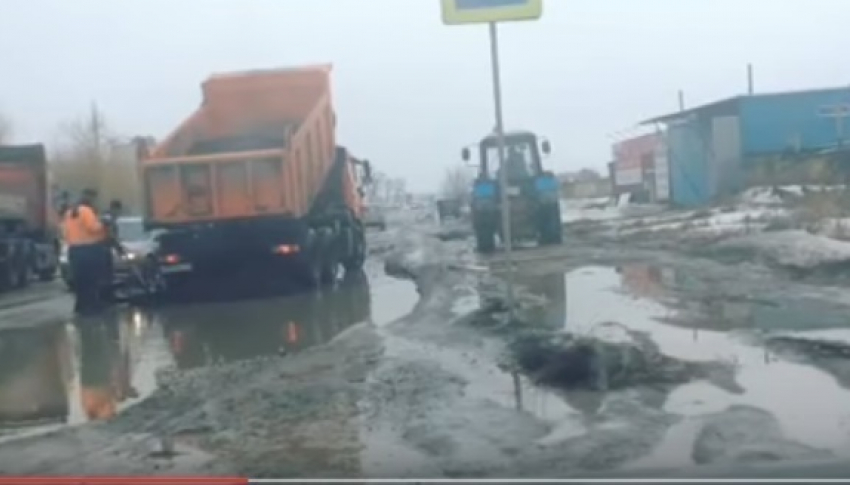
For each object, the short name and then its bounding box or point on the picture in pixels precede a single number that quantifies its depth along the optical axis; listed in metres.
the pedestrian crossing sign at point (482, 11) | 11.04
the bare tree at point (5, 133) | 30.48
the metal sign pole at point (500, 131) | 11.55
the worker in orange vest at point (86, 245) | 17.22
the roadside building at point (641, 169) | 48.84
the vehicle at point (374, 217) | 27.68
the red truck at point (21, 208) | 28.50
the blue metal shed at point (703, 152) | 41.72
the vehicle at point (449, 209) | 51.78
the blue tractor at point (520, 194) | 27.41
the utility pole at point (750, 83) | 44.27
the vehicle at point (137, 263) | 19.88
